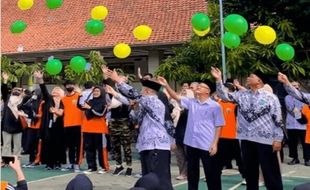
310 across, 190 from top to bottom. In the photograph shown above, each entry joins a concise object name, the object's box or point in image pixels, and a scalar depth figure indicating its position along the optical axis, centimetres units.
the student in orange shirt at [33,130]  1081
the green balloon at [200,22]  775
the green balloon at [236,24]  742
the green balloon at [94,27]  818
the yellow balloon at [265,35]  750
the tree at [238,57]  1287
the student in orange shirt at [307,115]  795
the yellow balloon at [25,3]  791
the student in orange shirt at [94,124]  929
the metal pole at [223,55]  1115
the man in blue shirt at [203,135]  647
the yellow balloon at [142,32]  809
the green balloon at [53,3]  802
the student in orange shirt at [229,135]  859
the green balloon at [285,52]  761
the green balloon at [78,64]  820
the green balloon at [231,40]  808
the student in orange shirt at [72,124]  979
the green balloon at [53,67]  802
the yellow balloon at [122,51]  804
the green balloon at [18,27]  827
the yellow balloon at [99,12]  845
